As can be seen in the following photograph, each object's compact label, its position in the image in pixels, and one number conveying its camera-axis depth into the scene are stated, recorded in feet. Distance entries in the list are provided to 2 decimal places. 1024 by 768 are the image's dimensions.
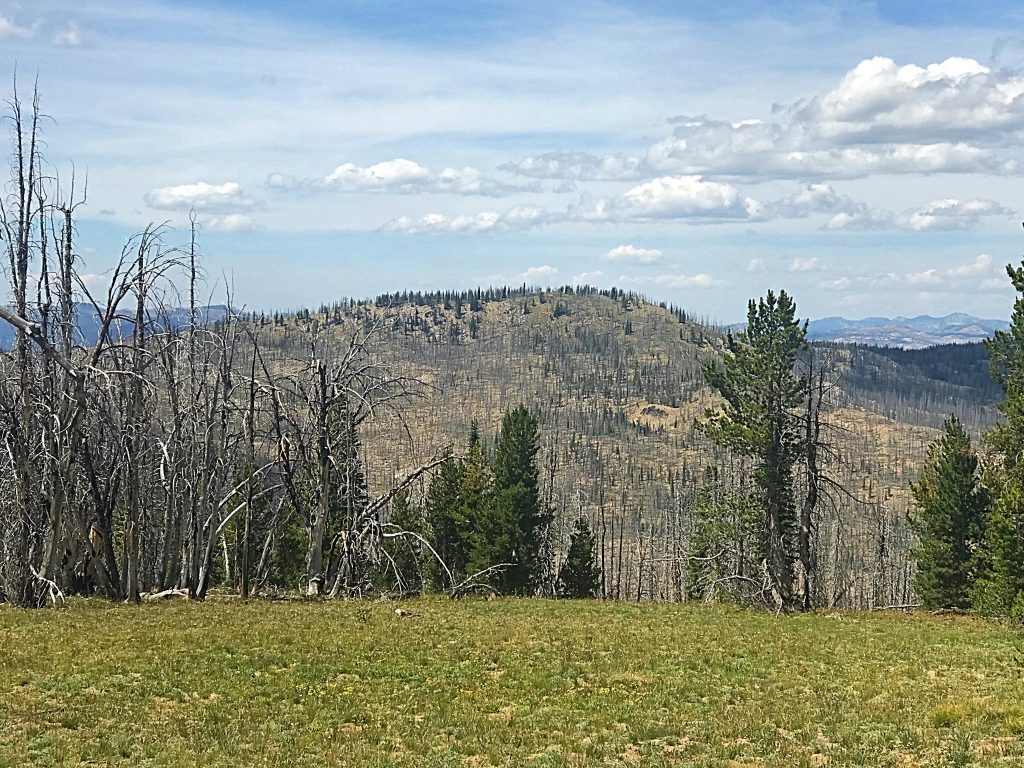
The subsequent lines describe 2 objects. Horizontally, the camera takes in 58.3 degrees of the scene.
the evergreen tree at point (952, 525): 122.31
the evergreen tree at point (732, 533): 109.19
